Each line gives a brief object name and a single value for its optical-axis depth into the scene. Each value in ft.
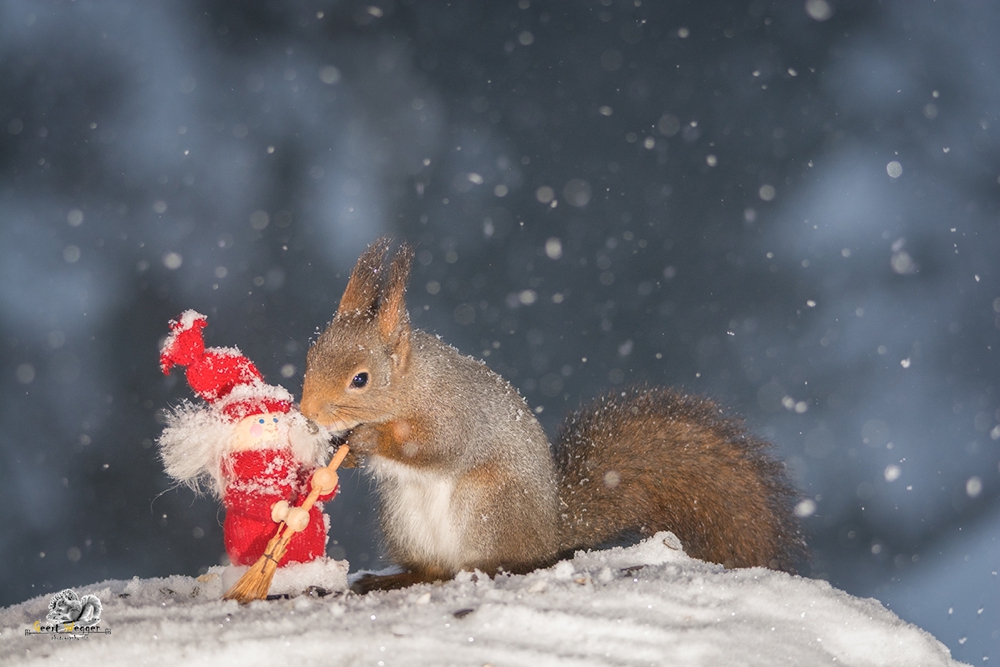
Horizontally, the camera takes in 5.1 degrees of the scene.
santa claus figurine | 19.34
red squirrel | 19.53
